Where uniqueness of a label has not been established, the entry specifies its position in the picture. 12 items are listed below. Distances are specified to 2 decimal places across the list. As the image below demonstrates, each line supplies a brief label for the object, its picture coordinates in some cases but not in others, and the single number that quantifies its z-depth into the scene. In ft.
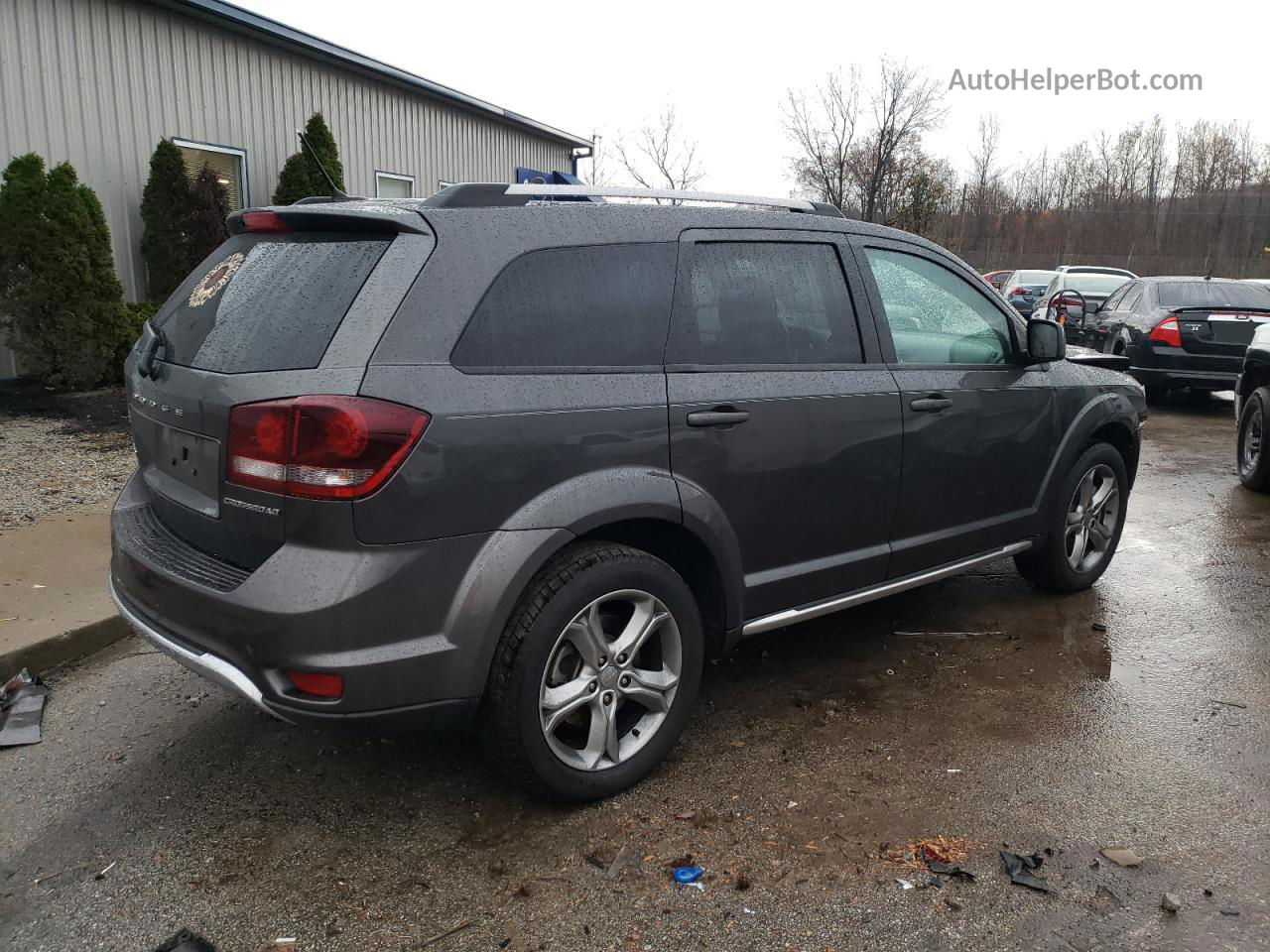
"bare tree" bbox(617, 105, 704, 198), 132.67
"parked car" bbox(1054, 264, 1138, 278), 78.68
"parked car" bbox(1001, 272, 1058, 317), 67.51
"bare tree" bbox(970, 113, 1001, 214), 155.63
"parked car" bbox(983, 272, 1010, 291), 103.98
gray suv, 8.42
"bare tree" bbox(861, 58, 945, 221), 104.12
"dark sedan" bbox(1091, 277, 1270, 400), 36.27
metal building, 29.86
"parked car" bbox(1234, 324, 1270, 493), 24.40
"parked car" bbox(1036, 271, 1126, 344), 53.47
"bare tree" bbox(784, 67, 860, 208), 106.93
